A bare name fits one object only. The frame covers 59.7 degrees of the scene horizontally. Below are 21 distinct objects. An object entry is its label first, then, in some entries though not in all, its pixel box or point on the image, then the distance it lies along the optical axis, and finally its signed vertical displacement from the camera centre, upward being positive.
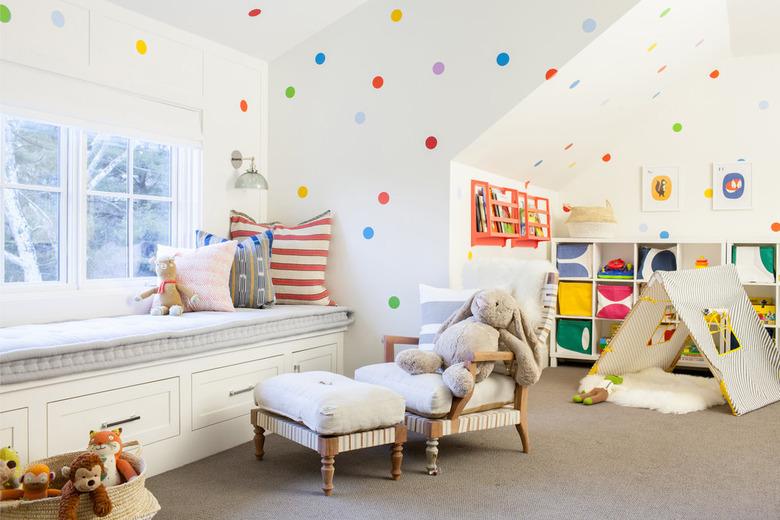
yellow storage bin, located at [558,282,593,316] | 5.07 -0.22
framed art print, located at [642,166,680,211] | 5.21 +0.62
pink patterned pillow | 3.28 +0.00
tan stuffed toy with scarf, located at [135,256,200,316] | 3.17 -0.09
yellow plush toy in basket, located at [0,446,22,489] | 2.00 -0.58
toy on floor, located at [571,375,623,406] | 3.89 -0.73
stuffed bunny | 2.81 -0.29
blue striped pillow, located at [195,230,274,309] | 3.53 +0.00
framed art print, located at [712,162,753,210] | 4.98 +0.61
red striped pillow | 3.80 +0.06
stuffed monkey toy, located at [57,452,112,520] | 1.84 -0.58
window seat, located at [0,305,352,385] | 2.25 -0.25
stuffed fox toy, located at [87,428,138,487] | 2.00 -0.54
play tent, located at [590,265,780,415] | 3.82 -0.41
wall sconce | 3.87 +0.53
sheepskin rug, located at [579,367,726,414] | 3.78 -0.72
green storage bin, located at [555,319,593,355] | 5.05 -0.49
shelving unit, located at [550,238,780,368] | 4.88 +0.06
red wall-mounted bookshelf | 3.95 +0.34
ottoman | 2.48 -0.54
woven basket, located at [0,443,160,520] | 1.87 -0.65
